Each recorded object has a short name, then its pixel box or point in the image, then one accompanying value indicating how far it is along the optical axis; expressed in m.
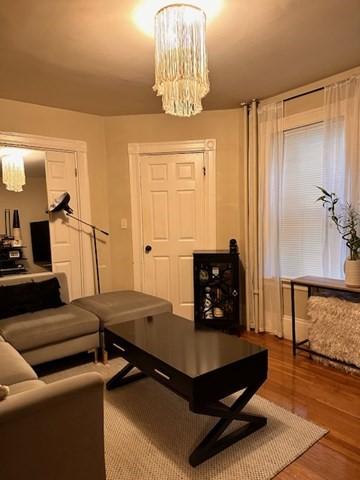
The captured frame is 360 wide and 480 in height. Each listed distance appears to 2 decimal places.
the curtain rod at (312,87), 2.89
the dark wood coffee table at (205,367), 1.76
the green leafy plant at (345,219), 2.77
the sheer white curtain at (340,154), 2.85
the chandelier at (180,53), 1.81
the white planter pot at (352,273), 2.71
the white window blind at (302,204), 3.28
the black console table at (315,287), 2.74
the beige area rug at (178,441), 1.73
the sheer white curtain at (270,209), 3.48
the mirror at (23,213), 3.42
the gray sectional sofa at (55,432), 1.18
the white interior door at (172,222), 3.96
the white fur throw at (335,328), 2.68
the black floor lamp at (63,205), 3.61
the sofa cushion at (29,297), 2.94
